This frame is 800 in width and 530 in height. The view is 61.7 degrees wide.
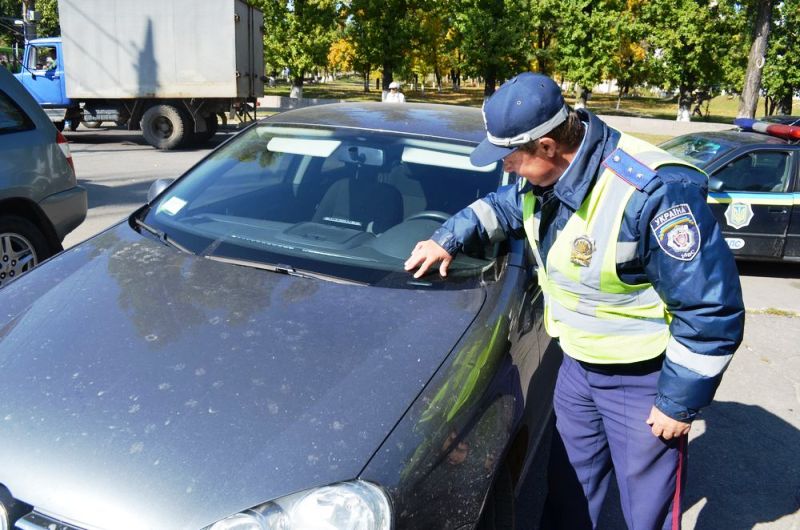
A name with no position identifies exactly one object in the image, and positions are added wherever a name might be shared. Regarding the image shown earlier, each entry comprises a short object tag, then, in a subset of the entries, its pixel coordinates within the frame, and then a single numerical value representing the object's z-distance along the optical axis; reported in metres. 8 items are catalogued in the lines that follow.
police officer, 1.70
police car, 6.63
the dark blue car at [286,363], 1.47
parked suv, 4.48
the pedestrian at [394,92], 10.29
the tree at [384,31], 30.94
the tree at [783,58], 28.03
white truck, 14.41
